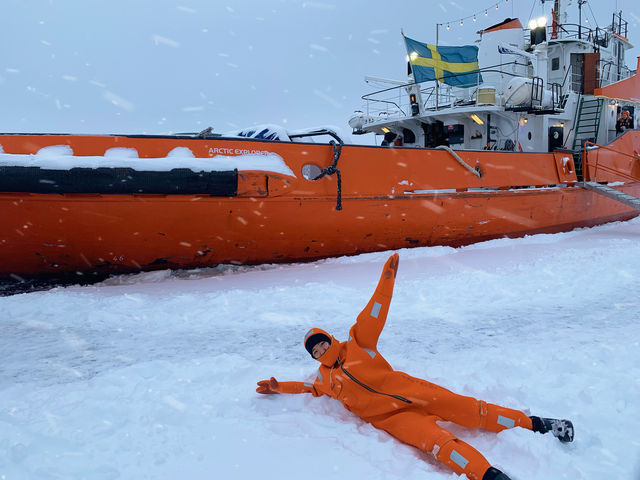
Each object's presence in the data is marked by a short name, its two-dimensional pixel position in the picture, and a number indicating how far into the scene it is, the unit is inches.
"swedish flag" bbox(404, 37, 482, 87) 339.0
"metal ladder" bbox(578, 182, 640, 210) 320.2
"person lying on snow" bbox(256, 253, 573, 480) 78.5
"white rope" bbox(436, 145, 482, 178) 258.7
